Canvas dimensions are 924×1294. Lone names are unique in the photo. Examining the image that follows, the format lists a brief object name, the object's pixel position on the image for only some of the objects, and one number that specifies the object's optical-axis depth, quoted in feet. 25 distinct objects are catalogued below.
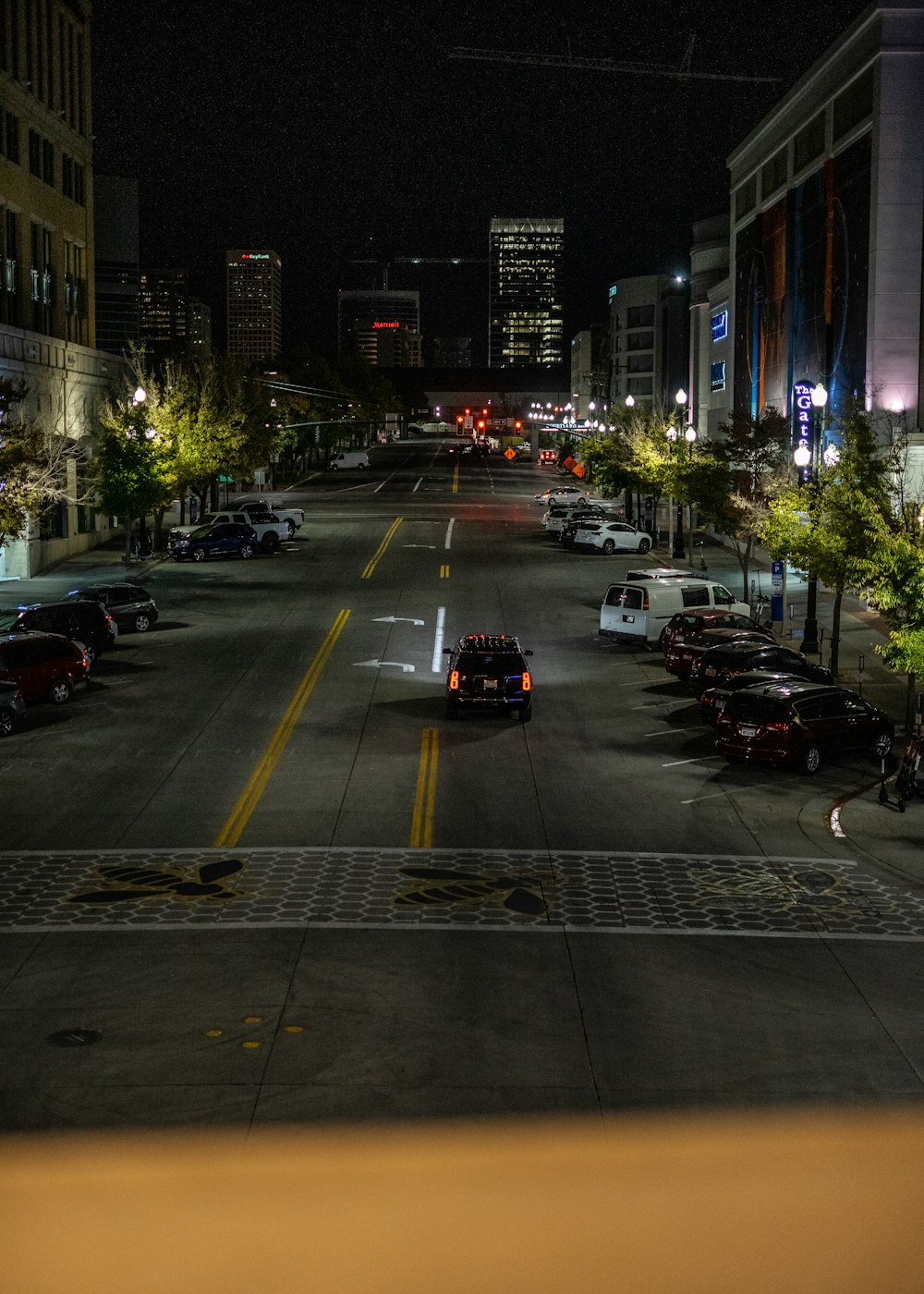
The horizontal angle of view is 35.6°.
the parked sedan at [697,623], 114.32
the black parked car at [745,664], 100.73
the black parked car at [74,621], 116.67
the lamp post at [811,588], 115.75
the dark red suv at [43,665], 99.96
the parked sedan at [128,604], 132.67
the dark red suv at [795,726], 82.94
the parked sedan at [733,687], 91.25
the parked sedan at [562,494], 262.30
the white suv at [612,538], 203.92
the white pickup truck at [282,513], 214.28
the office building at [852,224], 158.30
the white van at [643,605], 127.34
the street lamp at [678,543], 198.90
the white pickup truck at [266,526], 202.59
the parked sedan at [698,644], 109.50
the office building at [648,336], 531.09
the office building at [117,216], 429.38
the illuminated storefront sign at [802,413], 150.82
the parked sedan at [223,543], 198.08
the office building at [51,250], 174.60
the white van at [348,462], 445.37
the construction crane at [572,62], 405.59
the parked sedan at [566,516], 218.38
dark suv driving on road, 95.66
